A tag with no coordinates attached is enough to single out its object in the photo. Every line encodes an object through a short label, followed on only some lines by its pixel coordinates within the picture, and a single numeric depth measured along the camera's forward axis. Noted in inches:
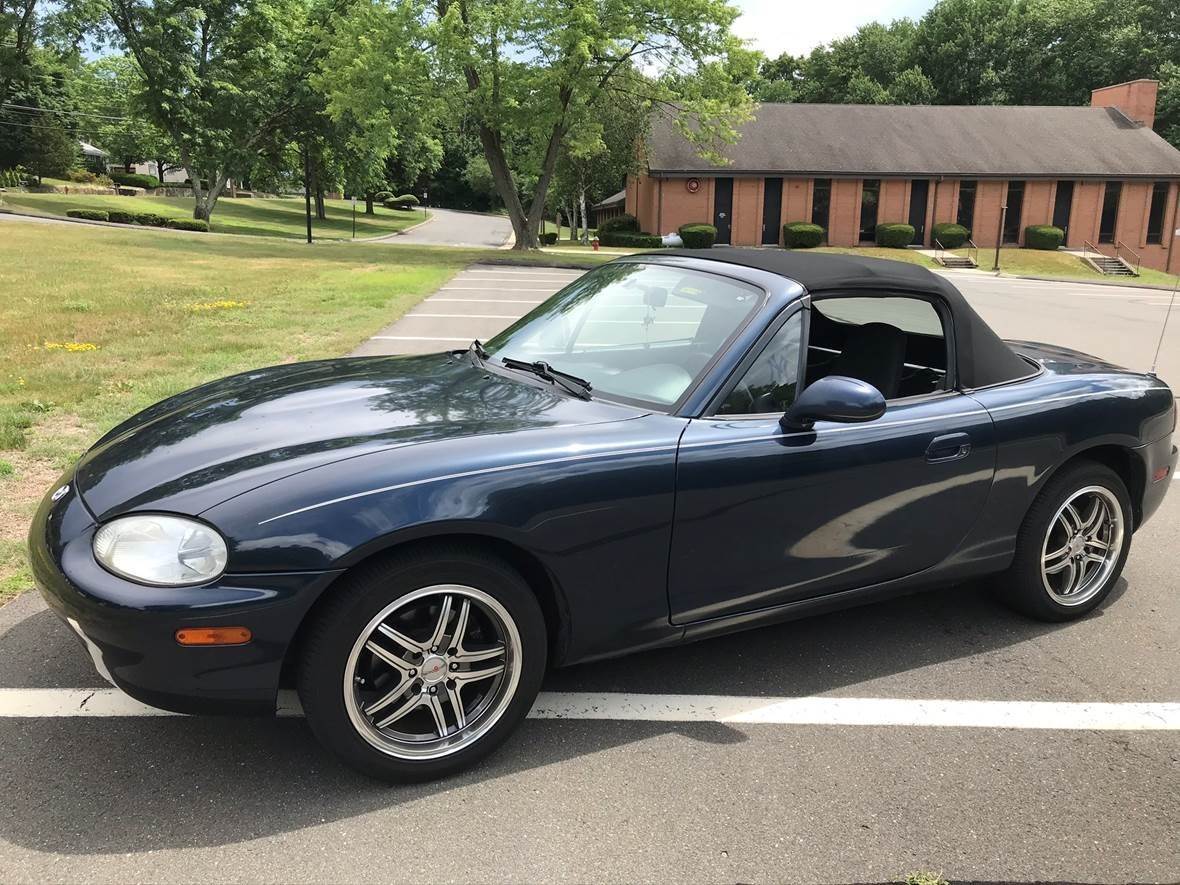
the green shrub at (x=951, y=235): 1669.5
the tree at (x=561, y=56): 1059.3
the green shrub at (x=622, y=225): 1791.3
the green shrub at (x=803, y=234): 1632.6
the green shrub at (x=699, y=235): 1544.0
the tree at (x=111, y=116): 2743.6
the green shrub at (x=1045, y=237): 1678.2
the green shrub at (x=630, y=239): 1650.3
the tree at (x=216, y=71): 1470.2
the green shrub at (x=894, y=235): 1660.9
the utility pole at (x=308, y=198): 1267.2
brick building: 1691.7
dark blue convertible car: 92.0
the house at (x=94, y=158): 3220.0
